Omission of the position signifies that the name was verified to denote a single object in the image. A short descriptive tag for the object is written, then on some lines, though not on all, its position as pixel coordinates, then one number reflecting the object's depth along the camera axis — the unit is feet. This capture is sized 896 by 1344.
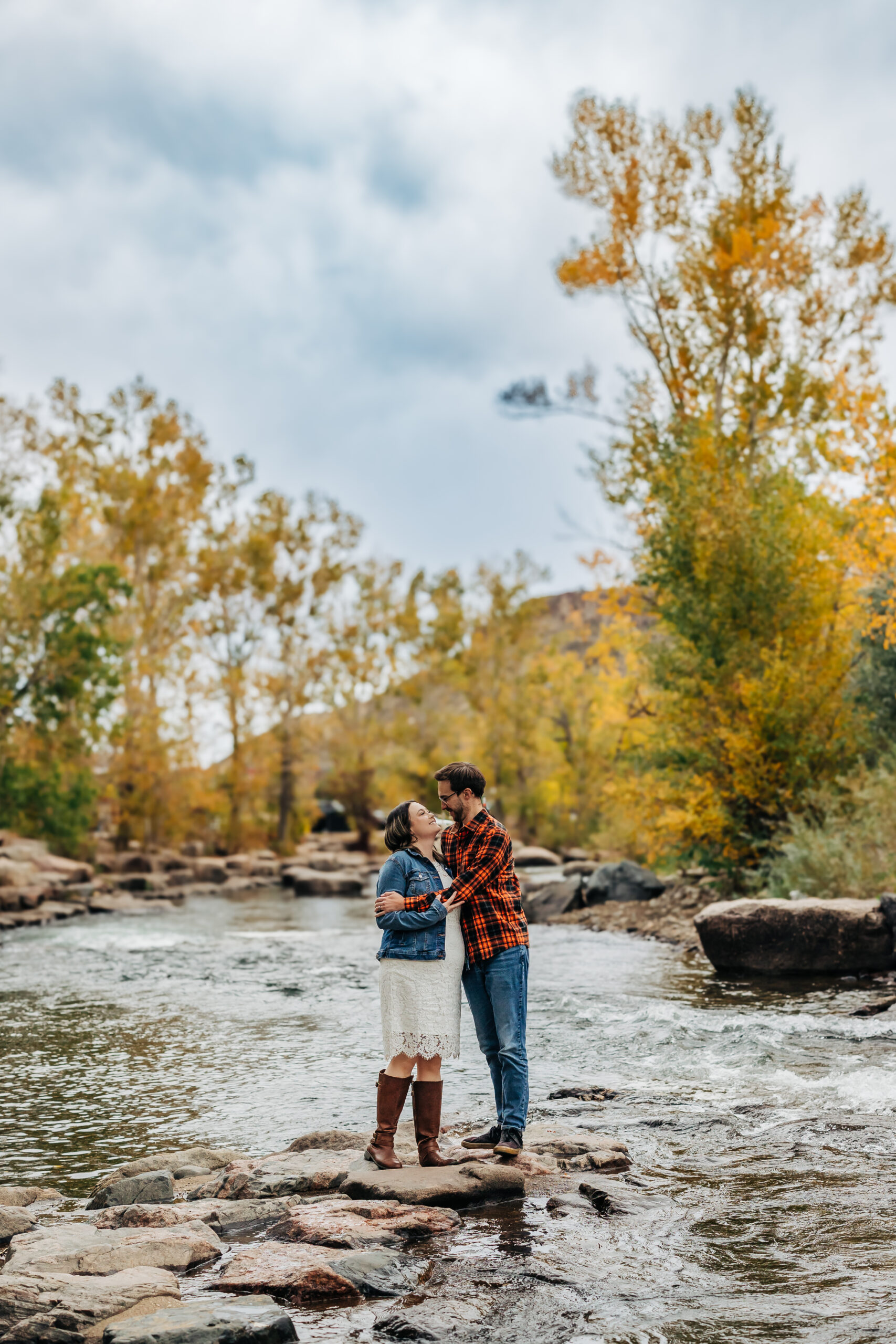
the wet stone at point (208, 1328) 12.09
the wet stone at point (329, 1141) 21.62
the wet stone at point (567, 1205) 17.33
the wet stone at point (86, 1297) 12.89
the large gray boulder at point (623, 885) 70.54
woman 18.80
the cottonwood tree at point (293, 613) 157.79
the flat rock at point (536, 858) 125.29
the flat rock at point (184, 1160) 20.44
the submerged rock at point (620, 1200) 17.24
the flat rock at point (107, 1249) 15.08
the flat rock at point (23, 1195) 19.06
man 19.44
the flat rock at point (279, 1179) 18.97
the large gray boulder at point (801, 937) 40.34
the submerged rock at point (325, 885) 106.11
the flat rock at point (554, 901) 71.77
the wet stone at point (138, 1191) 18.84
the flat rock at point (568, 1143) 20.44
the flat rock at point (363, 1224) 15.97
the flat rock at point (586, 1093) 25.58
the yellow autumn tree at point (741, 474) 59.52
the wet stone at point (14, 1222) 17.22
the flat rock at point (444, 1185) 17.56
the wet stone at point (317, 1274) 14.37
